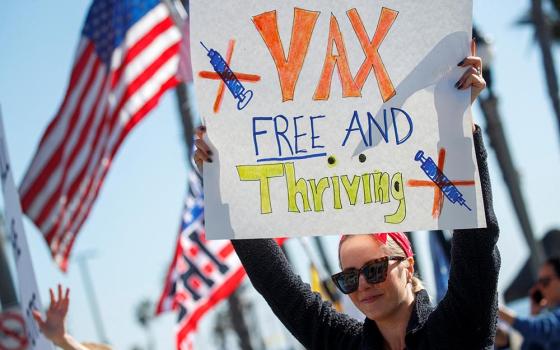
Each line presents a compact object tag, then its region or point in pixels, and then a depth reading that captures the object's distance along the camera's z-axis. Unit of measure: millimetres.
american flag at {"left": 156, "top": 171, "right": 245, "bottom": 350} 9094
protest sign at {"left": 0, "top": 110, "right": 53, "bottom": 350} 4930
